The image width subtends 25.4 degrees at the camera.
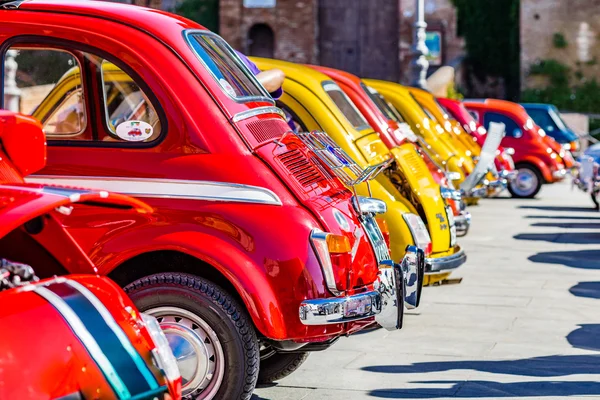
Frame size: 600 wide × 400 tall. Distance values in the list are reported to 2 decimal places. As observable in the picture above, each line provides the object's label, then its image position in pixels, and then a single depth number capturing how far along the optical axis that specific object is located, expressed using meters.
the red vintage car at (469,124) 22.27
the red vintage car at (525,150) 24.75
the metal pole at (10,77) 6.76
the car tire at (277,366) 7.50
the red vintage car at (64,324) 3.92
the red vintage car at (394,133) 10.12
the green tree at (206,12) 57.84
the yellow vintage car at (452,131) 18.75
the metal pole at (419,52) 25.92
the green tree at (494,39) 51.50
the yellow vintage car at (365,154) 9.87
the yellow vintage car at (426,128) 15.99
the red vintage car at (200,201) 6.20
